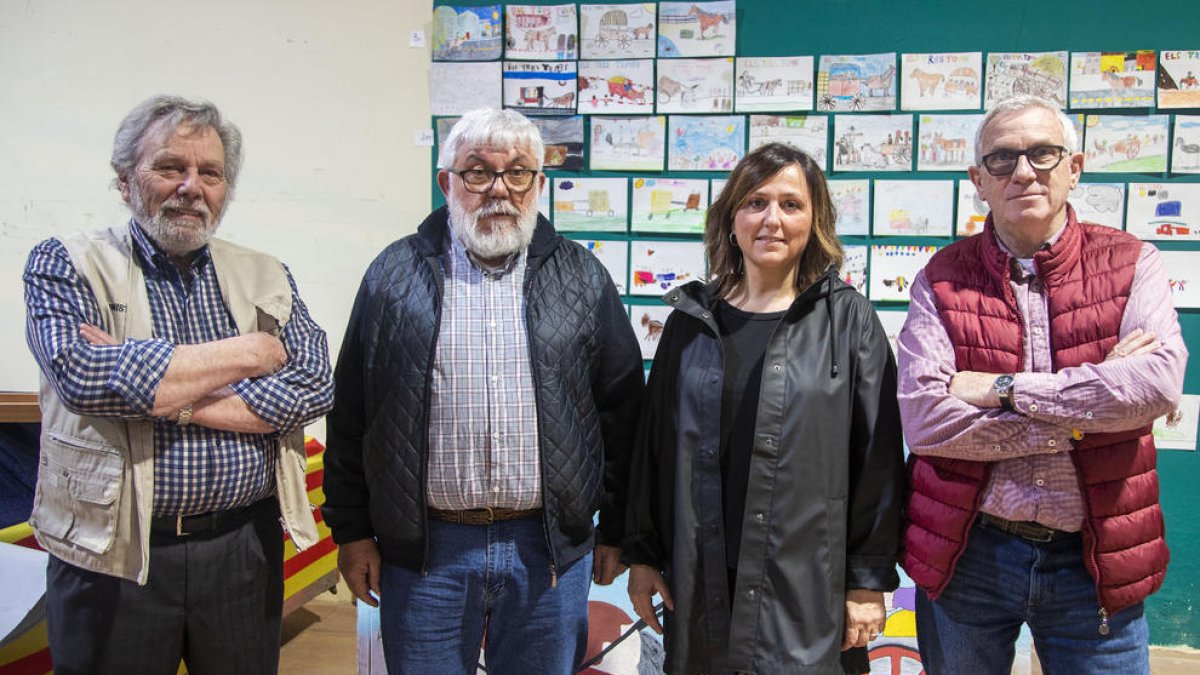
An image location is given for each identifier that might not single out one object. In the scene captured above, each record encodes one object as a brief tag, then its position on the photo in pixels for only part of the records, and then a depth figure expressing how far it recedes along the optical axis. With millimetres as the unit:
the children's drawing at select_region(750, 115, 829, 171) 3135
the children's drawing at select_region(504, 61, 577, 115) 3268
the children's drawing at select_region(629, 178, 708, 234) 3256
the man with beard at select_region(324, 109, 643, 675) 1654
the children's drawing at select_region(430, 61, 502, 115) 3318
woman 1514
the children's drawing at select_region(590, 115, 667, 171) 3238
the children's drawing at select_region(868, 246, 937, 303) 3133
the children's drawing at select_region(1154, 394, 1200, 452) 3012
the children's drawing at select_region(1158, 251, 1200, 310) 2971
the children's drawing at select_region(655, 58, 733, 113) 3168
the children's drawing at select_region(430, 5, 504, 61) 3293
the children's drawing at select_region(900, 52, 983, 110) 3045
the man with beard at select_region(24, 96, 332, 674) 1445
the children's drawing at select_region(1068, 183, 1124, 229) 2994
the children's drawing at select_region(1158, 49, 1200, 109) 2928
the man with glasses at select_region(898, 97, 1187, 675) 1397
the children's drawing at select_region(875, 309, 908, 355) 3158
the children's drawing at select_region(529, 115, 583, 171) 3279
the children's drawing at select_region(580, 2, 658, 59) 3205
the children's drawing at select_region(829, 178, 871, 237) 3141
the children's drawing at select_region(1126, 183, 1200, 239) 2961
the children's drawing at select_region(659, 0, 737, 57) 3150
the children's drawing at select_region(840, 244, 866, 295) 3152
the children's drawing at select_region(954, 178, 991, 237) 3086
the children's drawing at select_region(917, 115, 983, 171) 3062
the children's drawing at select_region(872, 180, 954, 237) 3098
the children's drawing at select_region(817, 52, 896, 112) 3082
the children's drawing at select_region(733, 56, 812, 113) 3123
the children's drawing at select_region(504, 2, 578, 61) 3248
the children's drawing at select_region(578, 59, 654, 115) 3223
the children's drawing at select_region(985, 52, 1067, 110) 2994
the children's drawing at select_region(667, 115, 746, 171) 3195
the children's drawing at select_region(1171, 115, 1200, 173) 2938
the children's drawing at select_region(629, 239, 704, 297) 3289
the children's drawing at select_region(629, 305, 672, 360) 3328
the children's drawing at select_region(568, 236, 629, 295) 3307
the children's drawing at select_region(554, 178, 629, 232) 3291
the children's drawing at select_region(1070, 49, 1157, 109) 2951
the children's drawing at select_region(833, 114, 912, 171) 3094
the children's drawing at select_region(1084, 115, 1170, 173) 2959
